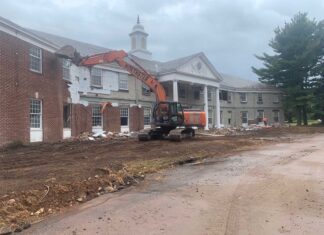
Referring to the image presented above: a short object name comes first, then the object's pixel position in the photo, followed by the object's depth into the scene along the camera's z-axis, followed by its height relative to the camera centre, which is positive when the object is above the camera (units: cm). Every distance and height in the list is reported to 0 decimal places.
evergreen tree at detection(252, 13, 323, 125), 4462 +737
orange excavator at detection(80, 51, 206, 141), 1941 +49
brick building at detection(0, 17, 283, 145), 1867 +258
